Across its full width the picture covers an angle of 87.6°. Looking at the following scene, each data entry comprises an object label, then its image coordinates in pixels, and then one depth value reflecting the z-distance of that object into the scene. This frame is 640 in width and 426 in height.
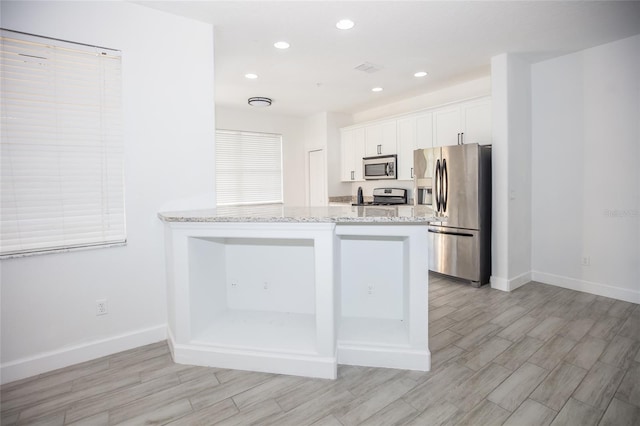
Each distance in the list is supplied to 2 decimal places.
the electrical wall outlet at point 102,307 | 2.49
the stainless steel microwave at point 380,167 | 5.45
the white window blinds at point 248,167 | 6.03
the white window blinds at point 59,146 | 2.18
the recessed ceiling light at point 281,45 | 3.32
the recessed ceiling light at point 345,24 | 2.90
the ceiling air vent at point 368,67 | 3.95
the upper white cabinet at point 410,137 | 4.85
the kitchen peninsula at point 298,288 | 2.15
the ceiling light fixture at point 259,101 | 5.23
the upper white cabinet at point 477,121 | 4.12
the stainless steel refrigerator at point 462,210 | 3.89
